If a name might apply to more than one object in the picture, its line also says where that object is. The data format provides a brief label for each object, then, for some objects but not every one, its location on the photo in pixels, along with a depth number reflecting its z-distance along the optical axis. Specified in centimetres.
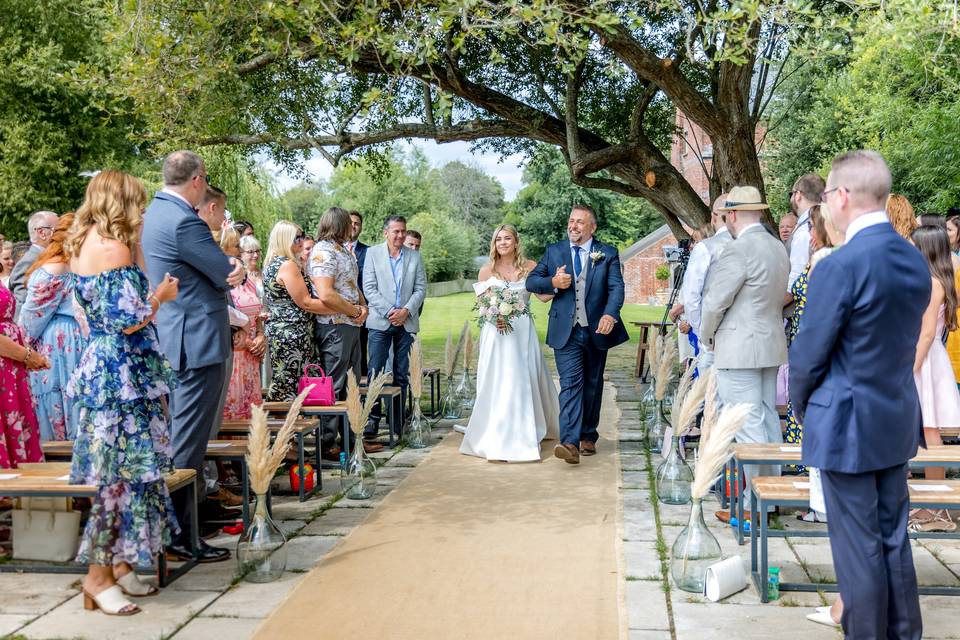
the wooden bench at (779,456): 501
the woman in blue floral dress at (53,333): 664
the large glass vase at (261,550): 505
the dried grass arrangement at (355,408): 688
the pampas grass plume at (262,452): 509
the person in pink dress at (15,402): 602
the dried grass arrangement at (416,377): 903
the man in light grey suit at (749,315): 612
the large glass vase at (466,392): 1125
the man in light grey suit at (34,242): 795
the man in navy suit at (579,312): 816
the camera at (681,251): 1219
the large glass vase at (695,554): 480
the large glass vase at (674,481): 664
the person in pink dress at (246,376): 728
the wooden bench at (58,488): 486
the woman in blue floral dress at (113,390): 457
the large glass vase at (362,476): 689
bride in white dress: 844
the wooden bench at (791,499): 454
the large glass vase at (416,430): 911
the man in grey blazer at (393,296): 967
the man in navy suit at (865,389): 338
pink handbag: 767
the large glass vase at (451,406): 1088
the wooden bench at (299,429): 670
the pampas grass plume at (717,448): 460
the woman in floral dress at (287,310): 782
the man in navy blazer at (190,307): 522
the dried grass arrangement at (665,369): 866
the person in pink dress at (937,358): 590
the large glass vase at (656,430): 887
